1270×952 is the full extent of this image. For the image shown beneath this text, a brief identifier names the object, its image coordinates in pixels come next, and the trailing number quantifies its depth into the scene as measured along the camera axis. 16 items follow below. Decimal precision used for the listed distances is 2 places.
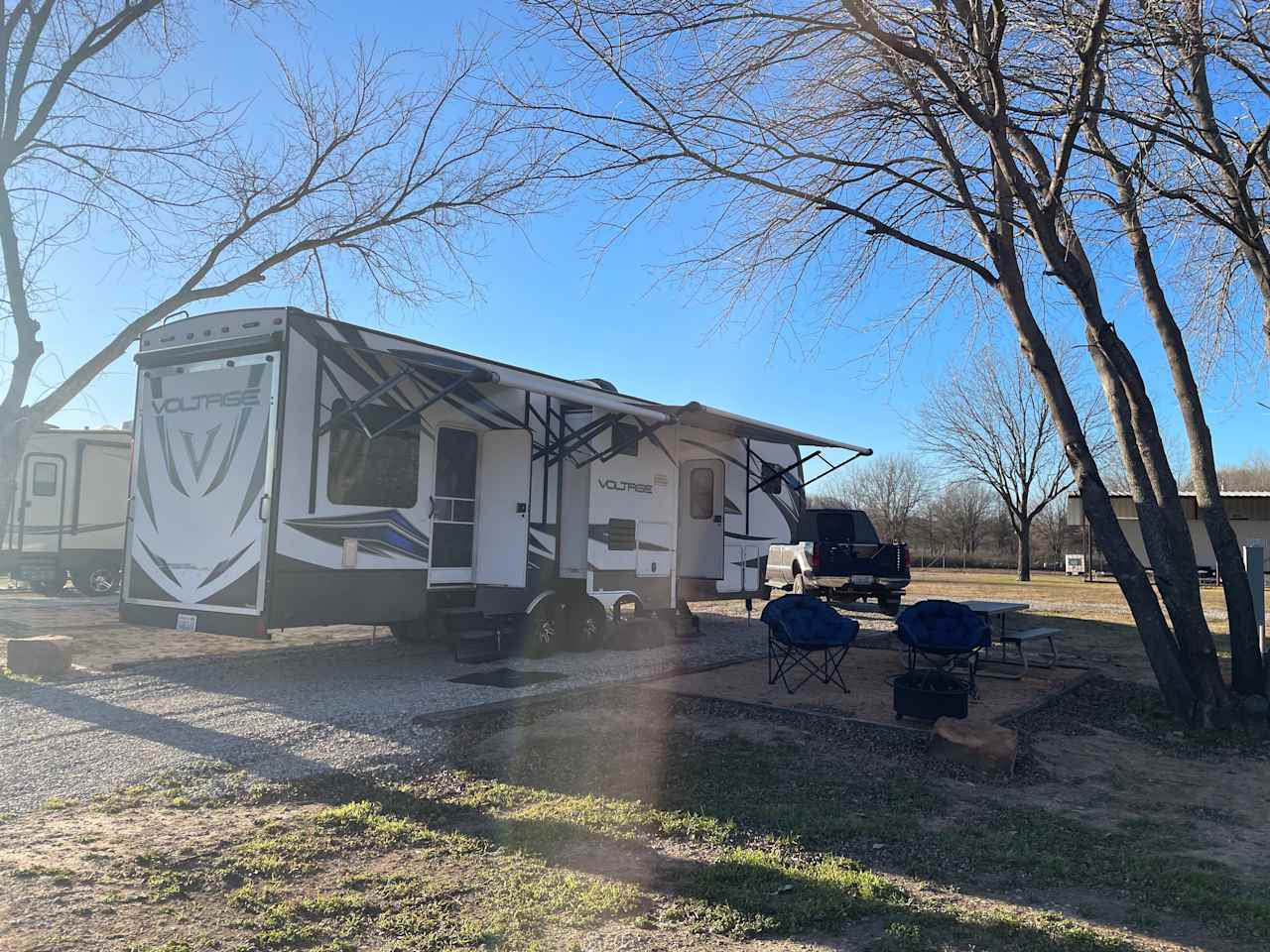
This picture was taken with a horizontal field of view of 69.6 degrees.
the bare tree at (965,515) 51.41
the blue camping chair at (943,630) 7.70
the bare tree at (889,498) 54.02
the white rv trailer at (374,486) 7.64
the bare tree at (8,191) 10.20
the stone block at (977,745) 5.58
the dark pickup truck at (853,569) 16.34
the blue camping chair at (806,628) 7.94
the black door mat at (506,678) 8.40
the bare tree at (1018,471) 34.16
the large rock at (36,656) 8.21
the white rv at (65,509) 15.52
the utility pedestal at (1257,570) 7.74
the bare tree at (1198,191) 6.97
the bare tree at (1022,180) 6.55
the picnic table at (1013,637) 9.27
